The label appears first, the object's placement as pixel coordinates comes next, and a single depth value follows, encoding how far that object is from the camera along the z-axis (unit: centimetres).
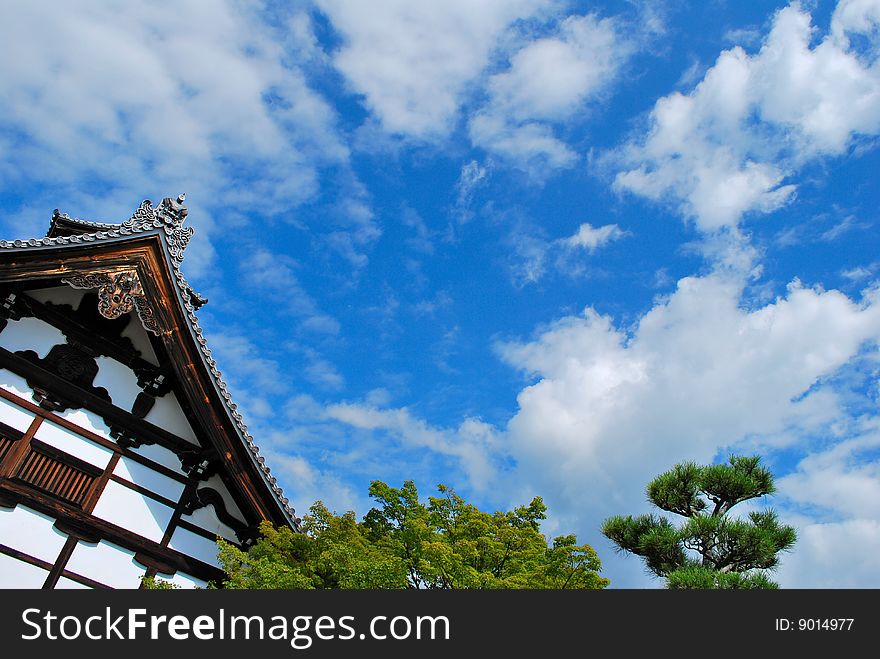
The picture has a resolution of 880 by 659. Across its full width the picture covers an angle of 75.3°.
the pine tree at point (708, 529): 1798
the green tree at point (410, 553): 1141
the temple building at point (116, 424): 1159
